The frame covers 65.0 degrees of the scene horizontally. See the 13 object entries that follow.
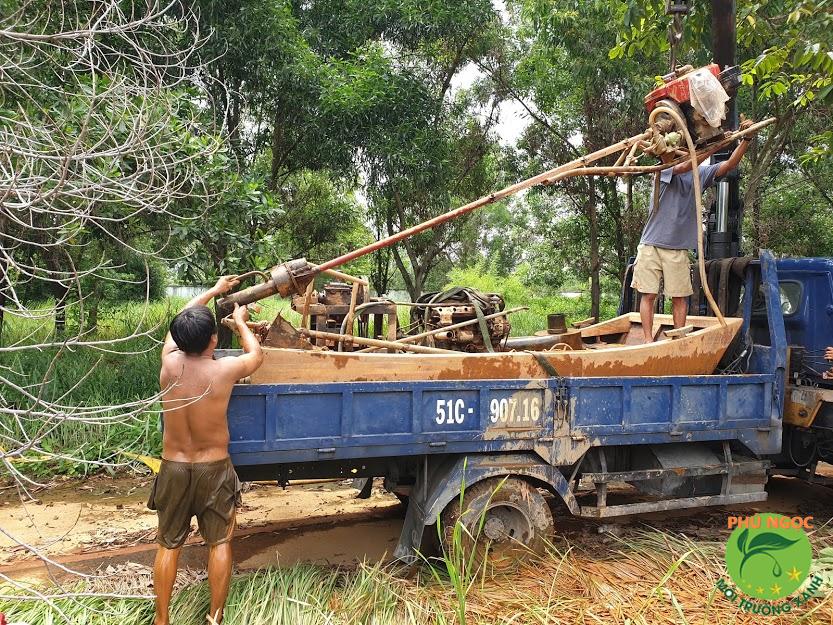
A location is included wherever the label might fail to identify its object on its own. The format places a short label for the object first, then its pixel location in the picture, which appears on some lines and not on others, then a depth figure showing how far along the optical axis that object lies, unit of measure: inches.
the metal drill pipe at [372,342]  165.9
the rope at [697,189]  178.2
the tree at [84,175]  95.3
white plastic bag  179.6
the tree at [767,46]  219.6
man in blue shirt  199.0
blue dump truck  145.6
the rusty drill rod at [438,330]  177.0
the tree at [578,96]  411.2
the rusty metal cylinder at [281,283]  157.6
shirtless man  128.7
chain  240.7
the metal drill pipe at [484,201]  169.3
